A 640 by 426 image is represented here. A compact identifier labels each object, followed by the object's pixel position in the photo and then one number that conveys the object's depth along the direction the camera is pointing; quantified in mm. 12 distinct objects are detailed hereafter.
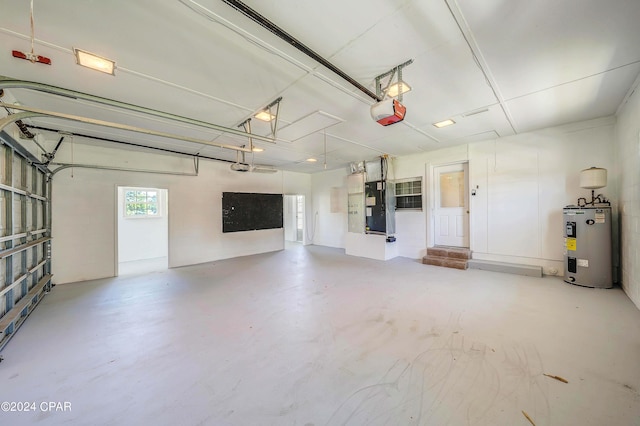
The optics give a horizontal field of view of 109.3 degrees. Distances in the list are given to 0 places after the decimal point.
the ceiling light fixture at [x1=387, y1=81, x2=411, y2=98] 2446
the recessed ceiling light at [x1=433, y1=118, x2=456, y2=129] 3895
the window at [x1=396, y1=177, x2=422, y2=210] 6195
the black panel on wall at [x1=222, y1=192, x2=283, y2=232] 6605
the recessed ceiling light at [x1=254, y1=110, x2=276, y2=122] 3360
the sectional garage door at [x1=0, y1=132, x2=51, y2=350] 2605
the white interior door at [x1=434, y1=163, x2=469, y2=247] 5516
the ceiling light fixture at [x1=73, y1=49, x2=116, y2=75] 2086
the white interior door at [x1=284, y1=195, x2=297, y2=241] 10058
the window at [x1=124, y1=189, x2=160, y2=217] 7047
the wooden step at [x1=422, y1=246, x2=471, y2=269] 5020
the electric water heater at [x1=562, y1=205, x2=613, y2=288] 3562
